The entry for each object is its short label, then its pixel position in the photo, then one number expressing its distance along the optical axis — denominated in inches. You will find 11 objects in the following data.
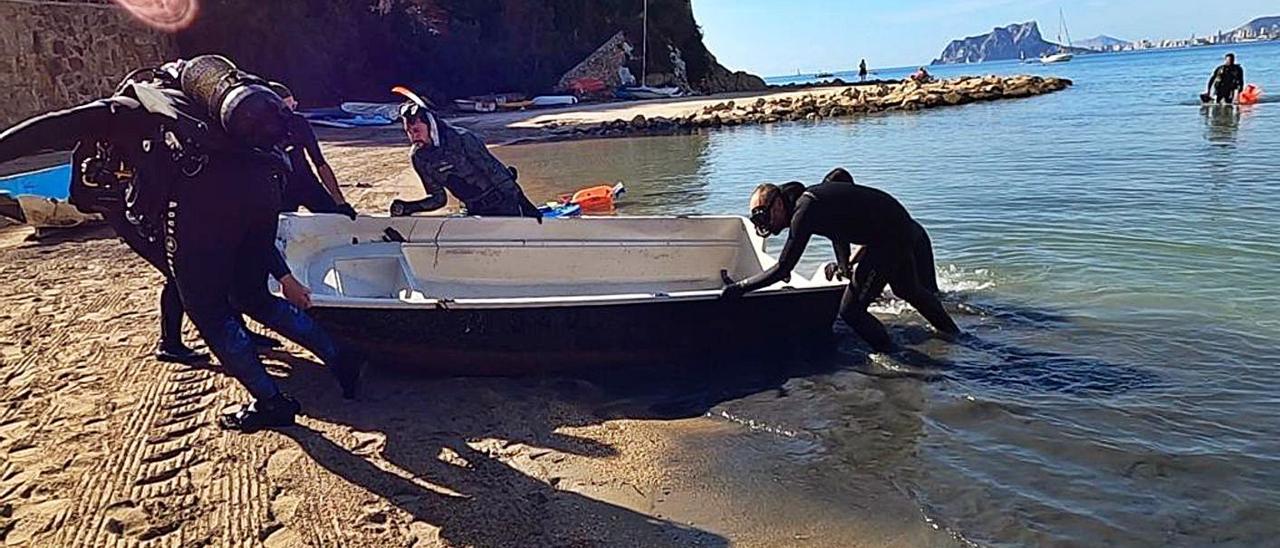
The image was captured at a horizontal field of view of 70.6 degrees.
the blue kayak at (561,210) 374.6
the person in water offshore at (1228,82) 1017.5
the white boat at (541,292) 213.0
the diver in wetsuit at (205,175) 158.2
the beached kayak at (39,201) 391.2
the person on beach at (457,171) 261.9
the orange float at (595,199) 472.4
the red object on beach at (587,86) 1514.9
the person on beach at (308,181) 242.4
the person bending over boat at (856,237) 215.5
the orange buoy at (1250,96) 1026.7
